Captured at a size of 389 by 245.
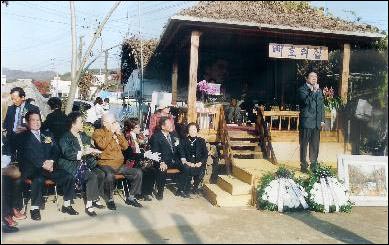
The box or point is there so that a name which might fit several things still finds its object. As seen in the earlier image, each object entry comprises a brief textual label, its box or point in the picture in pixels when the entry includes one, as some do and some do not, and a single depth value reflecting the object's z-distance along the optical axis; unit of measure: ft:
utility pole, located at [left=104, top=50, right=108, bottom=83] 116.67
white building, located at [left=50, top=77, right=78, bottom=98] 186.54
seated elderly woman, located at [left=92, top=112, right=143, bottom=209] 23.04
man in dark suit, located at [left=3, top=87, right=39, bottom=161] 26.04
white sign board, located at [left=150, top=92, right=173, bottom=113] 45.76
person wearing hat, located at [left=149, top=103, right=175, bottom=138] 31.65
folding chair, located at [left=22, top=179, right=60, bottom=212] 20.83
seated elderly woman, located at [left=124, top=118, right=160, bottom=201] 25.49
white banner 35.91
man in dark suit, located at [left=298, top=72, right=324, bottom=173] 27.66
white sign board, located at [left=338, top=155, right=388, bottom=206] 24.66
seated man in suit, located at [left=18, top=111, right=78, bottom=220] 20.38
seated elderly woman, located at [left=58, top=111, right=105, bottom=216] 21.99
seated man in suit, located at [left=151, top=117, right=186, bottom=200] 25.44
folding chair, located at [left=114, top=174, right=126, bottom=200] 23.81
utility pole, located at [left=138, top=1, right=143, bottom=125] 60.28
